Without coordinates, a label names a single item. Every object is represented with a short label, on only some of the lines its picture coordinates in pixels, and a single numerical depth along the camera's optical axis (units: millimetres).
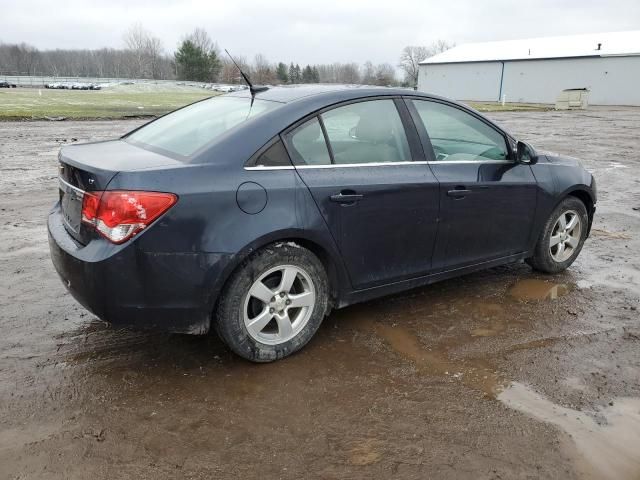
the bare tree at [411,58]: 114375
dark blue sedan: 2963
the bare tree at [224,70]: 86062
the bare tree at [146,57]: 108250
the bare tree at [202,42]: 90906
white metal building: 52594
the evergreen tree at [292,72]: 100725
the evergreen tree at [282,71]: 93169
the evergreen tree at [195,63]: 86312
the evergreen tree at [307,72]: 107375
